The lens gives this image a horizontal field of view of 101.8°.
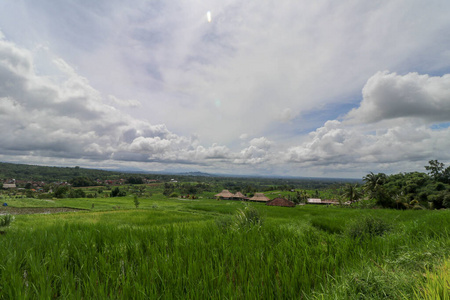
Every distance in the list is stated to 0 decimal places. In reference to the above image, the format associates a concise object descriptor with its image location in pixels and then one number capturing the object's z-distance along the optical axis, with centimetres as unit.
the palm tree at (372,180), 6105
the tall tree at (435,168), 6031
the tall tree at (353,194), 6284
